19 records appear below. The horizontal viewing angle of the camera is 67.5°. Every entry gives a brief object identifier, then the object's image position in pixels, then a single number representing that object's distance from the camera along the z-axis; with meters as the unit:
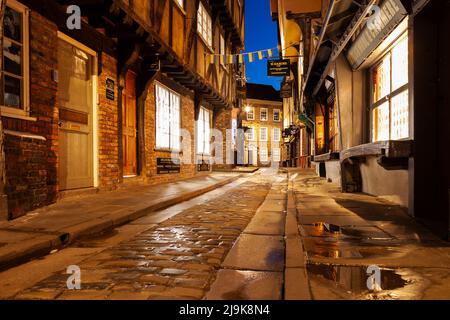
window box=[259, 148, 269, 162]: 47.88
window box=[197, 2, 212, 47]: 14.05
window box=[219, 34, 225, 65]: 17.88
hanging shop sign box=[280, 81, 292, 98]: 27.86
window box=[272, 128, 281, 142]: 48.03
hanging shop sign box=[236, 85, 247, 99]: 24.26
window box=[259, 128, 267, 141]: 47.23
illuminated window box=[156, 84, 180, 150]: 11.73
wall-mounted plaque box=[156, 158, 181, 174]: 11.60
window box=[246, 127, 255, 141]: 46.57
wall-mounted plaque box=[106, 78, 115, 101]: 8.48
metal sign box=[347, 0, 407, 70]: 5.57
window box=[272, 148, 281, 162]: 48.47
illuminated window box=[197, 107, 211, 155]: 16.78
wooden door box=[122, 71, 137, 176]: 9.70
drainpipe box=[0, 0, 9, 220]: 5.00
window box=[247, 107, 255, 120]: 46.62
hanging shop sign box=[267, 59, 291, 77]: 18.38
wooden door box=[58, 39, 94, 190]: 7.13
